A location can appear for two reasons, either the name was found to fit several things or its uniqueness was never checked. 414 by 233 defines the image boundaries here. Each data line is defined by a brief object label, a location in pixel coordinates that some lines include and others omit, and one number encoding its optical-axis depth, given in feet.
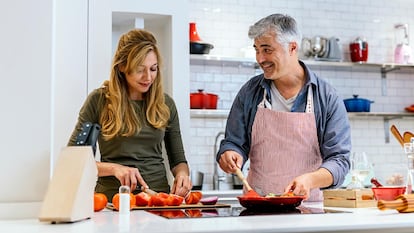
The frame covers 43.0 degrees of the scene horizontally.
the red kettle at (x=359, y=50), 17.39
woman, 8.53
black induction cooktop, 5.37
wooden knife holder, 4.43
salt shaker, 5.58
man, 8.41
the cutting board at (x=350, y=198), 6.48
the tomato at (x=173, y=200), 6.58
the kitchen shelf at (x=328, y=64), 15.94
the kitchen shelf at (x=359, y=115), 15.60
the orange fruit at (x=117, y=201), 6.07
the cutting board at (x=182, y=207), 6.39
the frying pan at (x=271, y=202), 6.02
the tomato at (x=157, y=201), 6.54
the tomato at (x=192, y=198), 7.04
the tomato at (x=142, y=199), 6.48
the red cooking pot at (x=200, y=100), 15.58
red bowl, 6.42
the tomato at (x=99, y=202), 5.94
